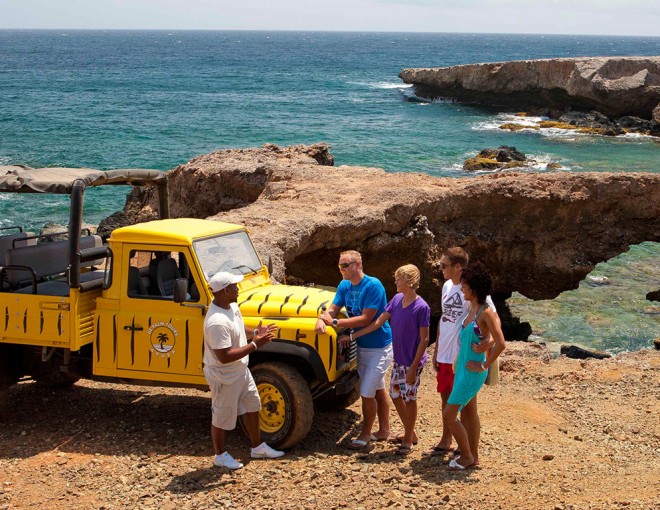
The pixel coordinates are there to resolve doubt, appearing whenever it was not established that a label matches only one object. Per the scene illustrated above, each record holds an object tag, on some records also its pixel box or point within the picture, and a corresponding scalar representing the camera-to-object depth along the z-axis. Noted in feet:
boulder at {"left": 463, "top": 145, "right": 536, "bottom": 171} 131.95
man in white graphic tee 25.88
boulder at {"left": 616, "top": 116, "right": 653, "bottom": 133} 176.04
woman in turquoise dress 24.18
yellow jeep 26.94
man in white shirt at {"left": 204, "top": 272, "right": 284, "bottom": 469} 24.31
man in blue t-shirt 27.09
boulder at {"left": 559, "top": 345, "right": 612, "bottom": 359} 53.57
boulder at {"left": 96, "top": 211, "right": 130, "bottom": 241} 78.99
